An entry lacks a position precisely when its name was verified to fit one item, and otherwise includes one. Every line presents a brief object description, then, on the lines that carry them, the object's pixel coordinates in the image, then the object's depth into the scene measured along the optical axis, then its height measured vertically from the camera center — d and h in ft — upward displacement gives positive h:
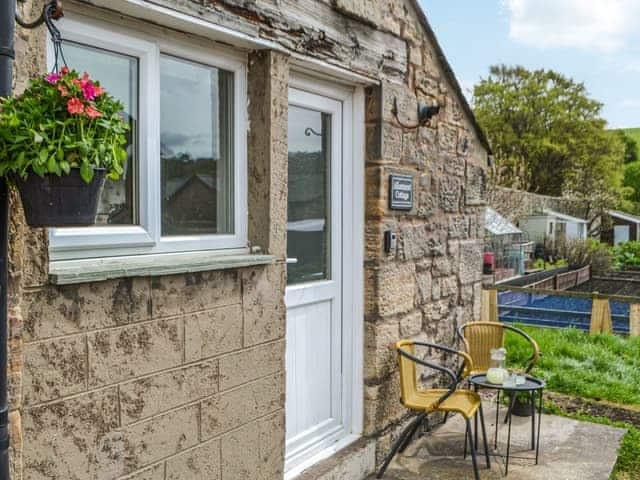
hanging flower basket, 5.72 +0.73
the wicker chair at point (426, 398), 12.35 -3.72
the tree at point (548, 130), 112.68 +17.73
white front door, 11.79 -1.16
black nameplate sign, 13.23 +0.69
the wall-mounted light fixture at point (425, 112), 14.10 +2.57
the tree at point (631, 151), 198.59 +24.06
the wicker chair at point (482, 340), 16.16 -3.09
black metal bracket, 5.94 +2.06
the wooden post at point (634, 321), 26.99 -4.33
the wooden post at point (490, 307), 28.73 -3.94
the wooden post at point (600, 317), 27.40 -4.20
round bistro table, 13.43 -3.68
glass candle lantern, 13.80 -3.35
